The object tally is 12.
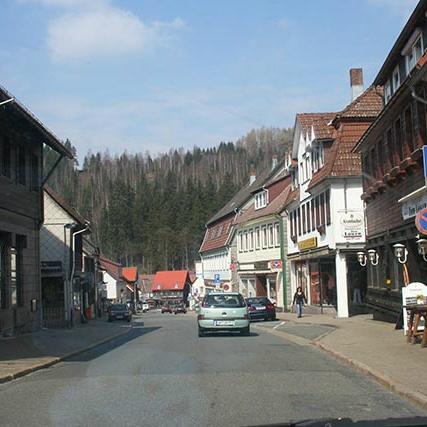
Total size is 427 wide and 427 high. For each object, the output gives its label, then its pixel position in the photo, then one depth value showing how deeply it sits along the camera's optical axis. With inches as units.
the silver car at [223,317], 978.1
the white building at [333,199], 1310.3
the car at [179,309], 3149.1
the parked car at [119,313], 2069.4
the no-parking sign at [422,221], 525.7
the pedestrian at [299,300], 1459.2
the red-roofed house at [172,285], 4136.3
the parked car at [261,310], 1523.1
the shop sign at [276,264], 1747.0
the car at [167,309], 3248.8
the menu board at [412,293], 759.7
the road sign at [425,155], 479.1
